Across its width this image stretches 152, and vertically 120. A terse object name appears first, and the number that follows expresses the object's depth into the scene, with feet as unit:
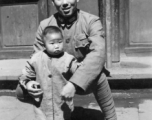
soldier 9.79
